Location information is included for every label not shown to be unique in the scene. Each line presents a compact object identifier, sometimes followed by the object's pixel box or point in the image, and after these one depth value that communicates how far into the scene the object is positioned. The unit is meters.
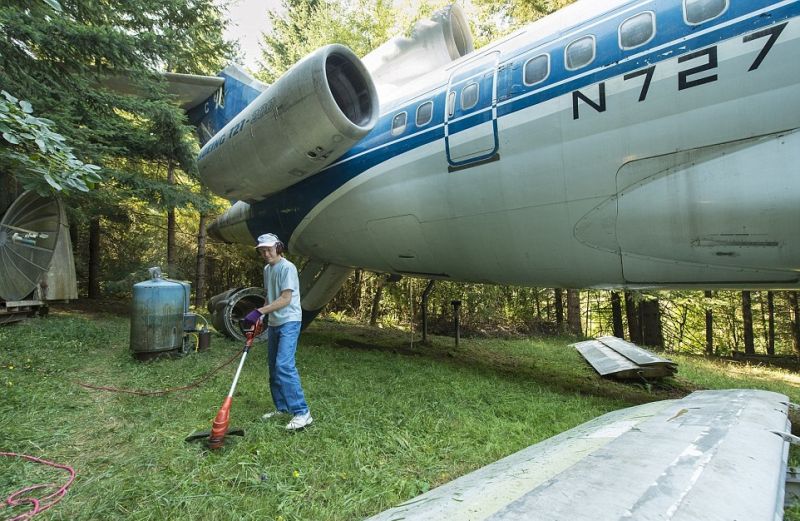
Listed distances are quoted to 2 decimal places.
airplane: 2.76
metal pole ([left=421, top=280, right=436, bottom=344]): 8.20
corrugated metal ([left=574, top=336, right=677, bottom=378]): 5.60
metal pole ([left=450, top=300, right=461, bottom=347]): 8.43
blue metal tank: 5.28
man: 3.21
